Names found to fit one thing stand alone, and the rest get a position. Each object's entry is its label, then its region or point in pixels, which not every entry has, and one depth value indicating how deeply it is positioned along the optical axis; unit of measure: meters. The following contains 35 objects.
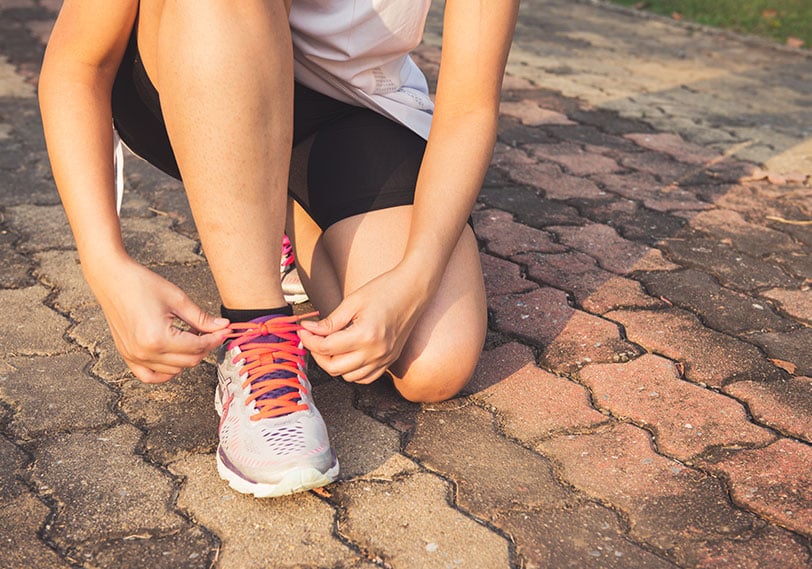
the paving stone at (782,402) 1.79
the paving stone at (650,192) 2.94
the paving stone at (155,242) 2.43
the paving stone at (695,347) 1.97
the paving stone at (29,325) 1.96
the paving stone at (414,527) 1.41
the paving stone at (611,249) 2.50
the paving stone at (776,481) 1.54
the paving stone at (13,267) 2.25
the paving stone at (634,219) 2.71
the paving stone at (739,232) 2.67
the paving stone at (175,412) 1.66
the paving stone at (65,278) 2.17
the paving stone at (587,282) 2.27
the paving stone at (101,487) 1.44
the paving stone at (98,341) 1.89
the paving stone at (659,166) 3.22
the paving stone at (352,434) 1.63
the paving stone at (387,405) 1.76
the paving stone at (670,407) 1.74
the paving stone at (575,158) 3.24
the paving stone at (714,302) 2.20
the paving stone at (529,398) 1.77
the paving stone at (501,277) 2.32
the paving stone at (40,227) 2.46
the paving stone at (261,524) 1.39
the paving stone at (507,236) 2.57
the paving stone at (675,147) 3.43
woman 1.51
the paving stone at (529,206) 2.78
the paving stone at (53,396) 1.70
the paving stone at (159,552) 1.37
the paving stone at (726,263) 2.44
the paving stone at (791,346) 2.04
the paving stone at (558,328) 2.02
